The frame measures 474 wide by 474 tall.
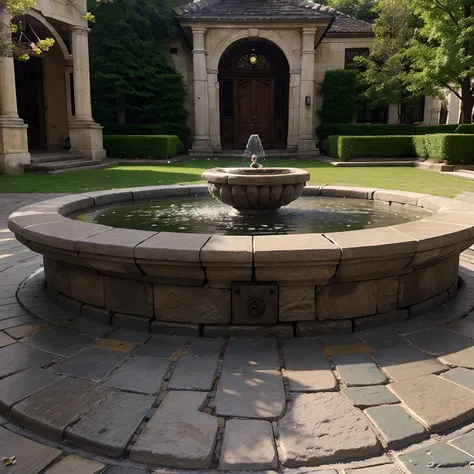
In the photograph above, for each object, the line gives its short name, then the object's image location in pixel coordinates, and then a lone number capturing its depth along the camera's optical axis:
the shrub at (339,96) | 24.11
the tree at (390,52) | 22.95
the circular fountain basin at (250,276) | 3.09
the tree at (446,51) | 18.83
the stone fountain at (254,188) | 5.11
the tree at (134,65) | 22.62
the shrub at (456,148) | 16.34
